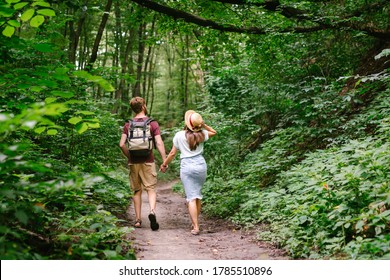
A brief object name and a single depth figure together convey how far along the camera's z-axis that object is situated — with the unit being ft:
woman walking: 20.18
